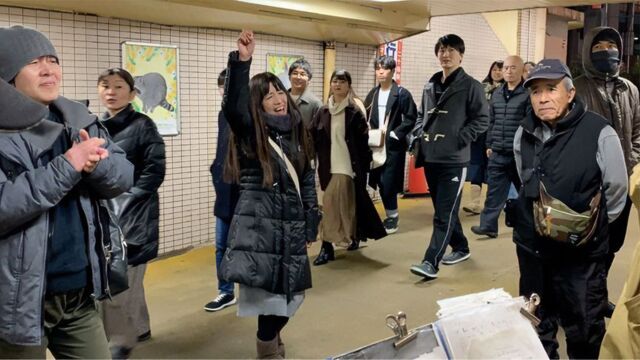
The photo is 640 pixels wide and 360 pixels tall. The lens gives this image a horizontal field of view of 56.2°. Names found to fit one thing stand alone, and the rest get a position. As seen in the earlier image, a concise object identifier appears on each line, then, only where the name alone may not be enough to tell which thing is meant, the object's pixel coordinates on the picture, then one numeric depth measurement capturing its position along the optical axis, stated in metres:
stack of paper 1.28
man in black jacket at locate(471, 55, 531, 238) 5.74
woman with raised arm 2.98
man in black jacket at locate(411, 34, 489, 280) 4.68
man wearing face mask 3.70
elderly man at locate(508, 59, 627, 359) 2.73
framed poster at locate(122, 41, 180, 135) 4.73
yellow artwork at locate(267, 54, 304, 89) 5.86
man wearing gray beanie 1.88
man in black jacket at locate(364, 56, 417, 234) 5.95
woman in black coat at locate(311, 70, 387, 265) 5.04
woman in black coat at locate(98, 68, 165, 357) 3.12
